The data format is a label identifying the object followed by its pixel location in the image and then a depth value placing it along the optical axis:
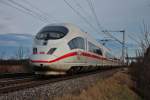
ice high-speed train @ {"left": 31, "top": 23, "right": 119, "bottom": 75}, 12.53
